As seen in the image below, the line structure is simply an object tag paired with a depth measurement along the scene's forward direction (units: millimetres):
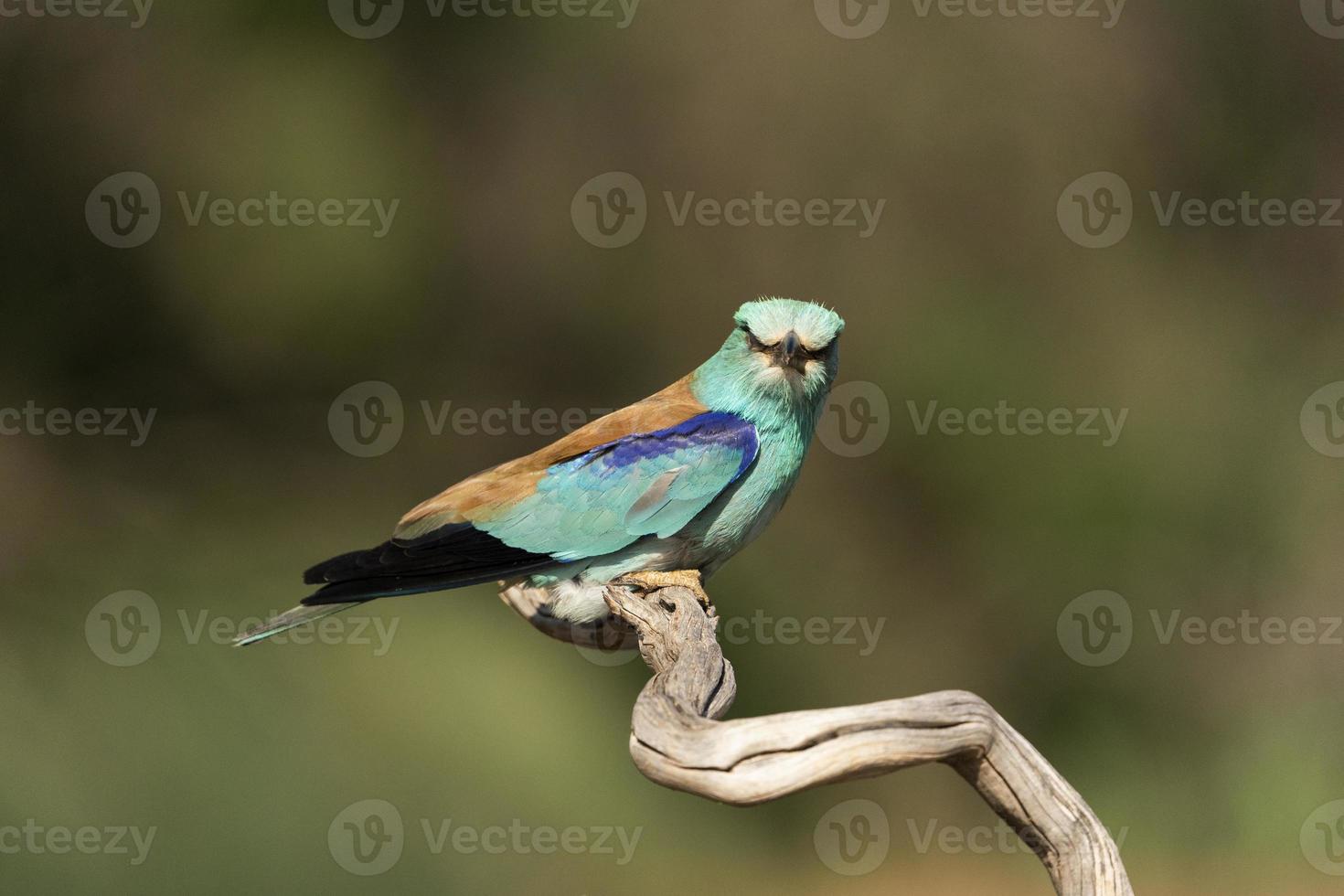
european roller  7887
